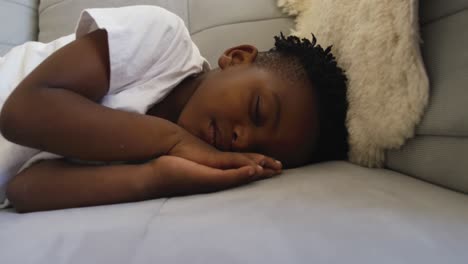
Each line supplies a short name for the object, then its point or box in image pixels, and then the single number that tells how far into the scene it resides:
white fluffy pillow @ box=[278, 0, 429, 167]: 0.67
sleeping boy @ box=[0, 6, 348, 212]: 0.66
